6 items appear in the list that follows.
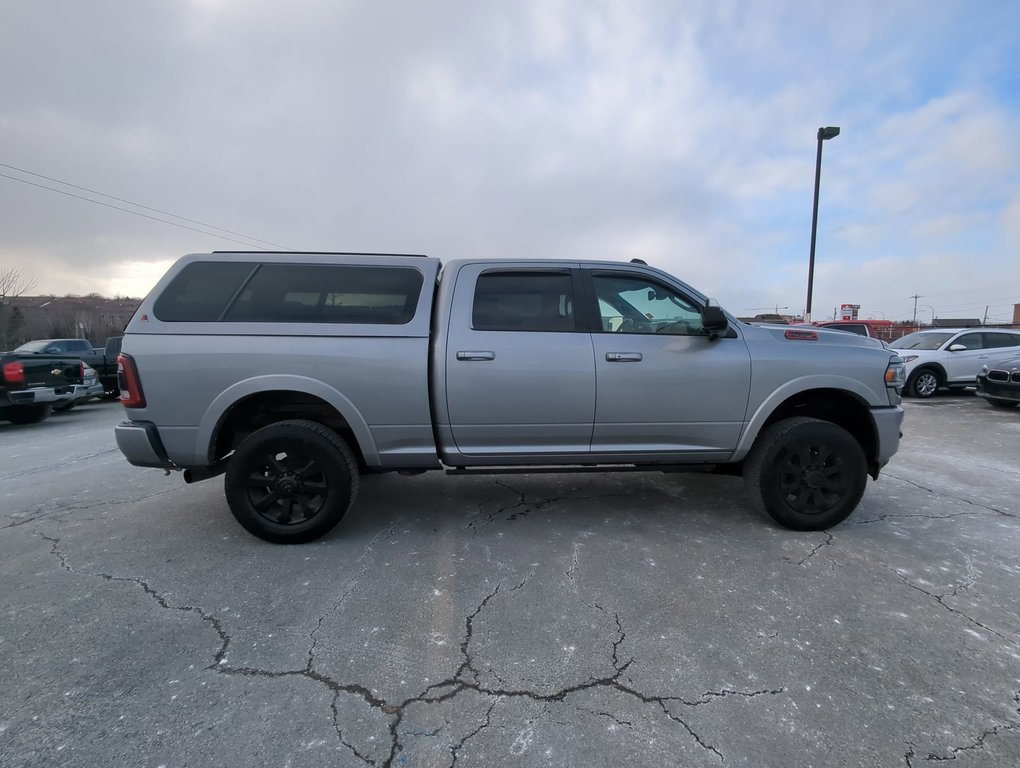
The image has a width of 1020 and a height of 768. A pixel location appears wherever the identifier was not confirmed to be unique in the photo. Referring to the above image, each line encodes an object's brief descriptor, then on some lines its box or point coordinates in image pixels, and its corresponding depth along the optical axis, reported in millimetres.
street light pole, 13922
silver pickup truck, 3305
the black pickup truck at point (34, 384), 8188
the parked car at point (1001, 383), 8719
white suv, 10953
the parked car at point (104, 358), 12555
